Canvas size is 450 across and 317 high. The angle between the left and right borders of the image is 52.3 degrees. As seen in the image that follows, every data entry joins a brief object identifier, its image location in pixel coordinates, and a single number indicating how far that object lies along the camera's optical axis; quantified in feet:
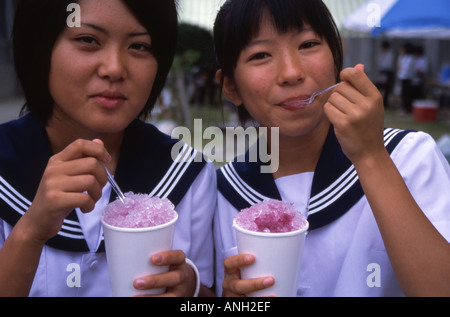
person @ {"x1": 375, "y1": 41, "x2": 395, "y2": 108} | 48.71
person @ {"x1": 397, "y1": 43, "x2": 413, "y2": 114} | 43.11
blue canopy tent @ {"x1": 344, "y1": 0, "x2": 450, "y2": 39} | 28.78
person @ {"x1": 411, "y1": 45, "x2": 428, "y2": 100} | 43.71
